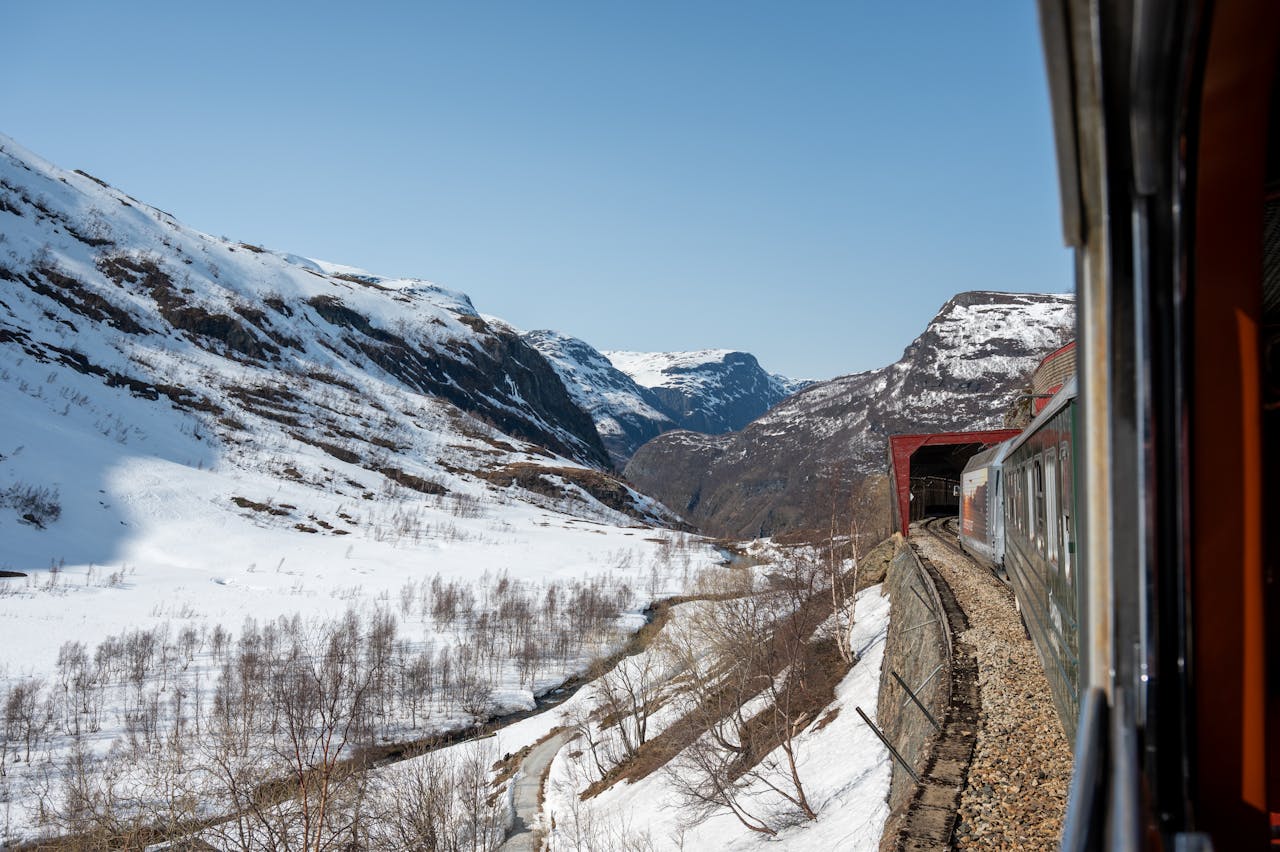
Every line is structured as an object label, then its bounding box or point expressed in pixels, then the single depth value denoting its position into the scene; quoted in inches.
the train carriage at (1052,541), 271.0
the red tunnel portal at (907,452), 1349.0
